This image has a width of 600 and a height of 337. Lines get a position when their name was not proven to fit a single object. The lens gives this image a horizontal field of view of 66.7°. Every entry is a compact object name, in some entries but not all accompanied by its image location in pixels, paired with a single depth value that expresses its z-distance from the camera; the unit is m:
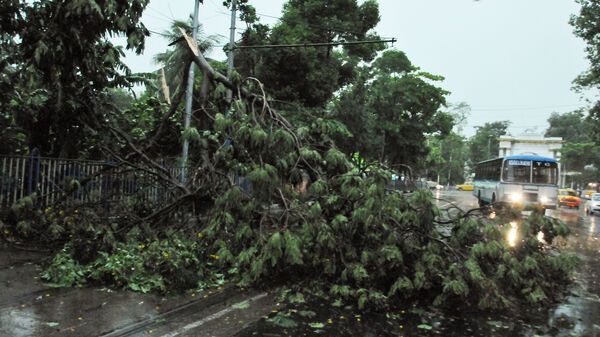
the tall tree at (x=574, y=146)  69.00
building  77.88
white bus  21.22
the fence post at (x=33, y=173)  8.68
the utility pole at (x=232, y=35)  16.77
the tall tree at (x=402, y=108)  35.12
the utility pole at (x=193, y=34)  15.38
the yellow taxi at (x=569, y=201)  36.19
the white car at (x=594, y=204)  28.53
